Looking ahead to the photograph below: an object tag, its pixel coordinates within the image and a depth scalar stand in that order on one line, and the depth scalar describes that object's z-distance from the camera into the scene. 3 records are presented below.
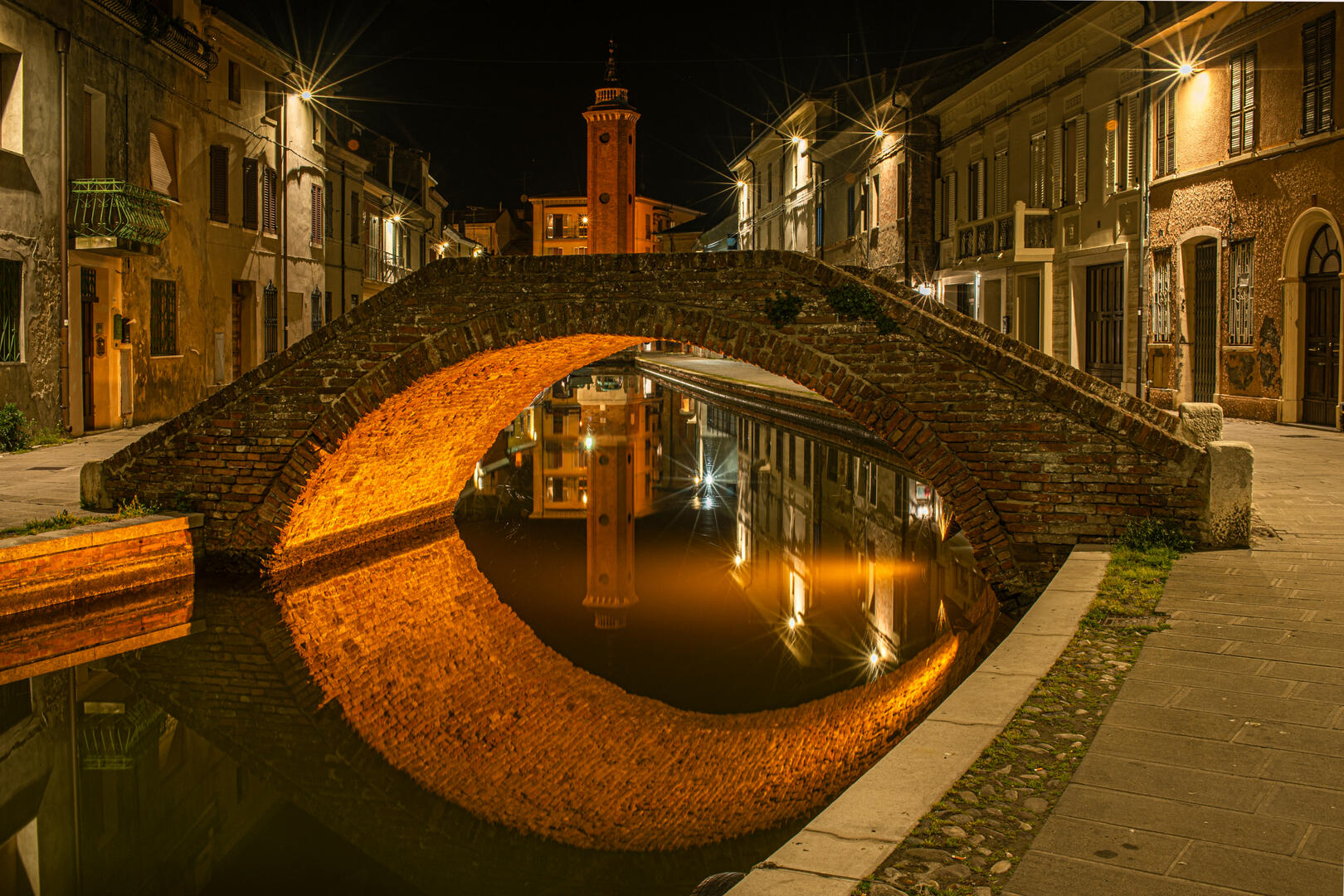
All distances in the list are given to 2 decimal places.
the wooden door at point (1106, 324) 22.22
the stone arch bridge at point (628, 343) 8.23
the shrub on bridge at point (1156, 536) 7.85
